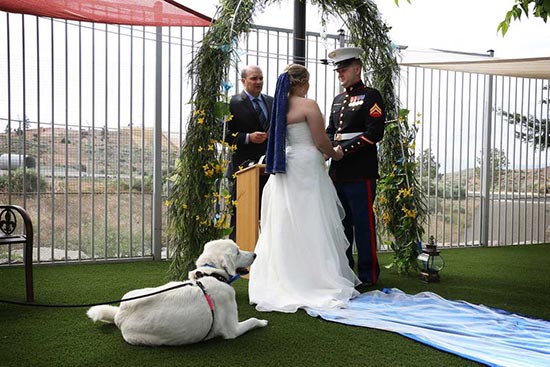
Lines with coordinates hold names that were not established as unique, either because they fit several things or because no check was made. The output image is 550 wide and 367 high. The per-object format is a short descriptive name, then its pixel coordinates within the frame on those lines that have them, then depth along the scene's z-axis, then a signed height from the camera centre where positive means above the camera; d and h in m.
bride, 3.79 -0.36
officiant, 4.79 +0.45
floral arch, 4.15 +0.10
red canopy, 4.40 +1.33
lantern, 4.60 -0.83
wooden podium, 4.25 -0.33
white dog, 2.63 -0.73
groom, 4.33 +0.10
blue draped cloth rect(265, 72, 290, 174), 3.90 +0.26
